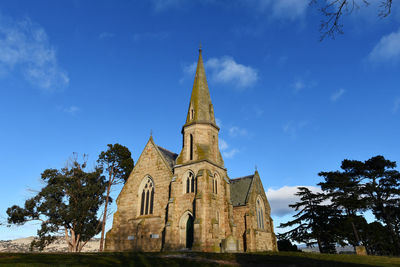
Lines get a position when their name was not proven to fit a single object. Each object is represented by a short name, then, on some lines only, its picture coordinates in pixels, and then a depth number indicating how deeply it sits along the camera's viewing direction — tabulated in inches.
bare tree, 238.9
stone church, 1003.3
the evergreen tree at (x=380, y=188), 1346.0
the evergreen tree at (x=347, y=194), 1289.4
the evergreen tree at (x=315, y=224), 1385.3
